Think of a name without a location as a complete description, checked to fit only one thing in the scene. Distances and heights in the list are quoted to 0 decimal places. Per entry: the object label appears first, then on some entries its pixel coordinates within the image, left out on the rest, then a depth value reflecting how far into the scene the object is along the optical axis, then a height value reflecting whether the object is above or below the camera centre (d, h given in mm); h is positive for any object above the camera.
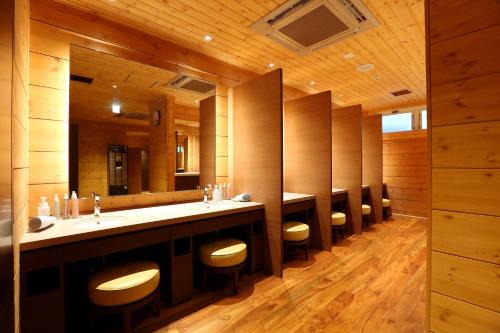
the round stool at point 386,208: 5318 -991
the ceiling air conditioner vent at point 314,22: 2199 +1505
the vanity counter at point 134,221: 1463 -415
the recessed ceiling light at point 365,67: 3596 +1552
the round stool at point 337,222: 3758 -886
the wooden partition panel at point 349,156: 4109 +196
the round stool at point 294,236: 2994 -883
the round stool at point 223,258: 2211 -857
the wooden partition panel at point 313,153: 3381 +214
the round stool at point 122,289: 1585 -830
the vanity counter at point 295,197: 3061 -416
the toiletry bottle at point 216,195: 2996 -344
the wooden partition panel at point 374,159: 4918 +155
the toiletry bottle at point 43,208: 1813 -296
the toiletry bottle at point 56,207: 1914 -305
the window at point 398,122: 5814 +1113
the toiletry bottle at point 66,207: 1973 -315
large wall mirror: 2240 +467
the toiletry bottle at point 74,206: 2014 -312
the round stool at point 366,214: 4480 -930
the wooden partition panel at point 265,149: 2600 +220
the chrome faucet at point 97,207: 2061 -330
